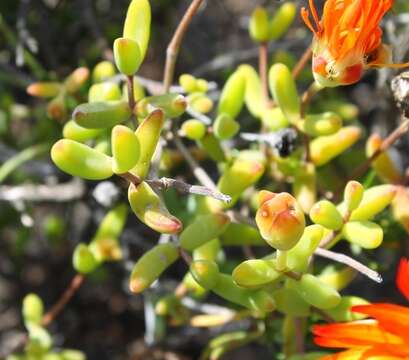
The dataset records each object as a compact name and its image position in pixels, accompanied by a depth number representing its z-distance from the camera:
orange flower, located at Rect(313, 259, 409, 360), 0.21
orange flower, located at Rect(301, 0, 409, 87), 0.20
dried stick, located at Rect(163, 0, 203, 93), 0.24
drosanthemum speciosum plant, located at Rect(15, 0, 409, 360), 0.21
